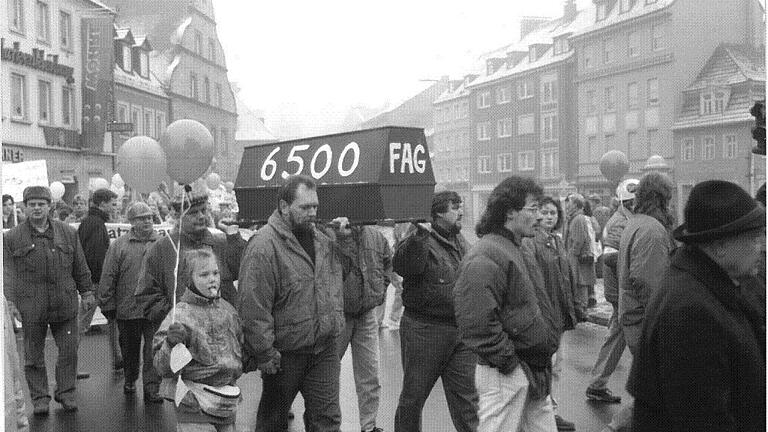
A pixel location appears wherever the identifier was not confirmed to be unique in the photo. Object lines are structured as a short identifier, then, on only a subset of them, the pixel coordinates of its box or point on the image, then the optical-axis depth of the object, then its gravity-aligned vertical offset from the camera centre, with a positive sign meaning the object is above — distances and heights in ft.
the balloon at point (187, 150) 25.89 +1.51
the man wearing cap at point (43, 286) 24.39 -2.22
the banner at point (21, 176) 40.55 +1.31
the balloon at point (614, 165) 44.60 +1.54
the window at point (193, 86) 117.91 +15.18
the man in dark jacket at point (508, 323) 14.83 -2.06
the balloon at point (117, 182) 63.20 +1.52
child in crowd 15.85 -2.62
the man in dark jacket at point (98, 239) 31.24 -1.19
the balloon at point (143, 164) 28.33 +1.25
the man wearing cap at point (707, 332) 8.95 -1.38
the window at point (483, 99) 94.04 +10.67
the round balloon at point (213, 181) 58.30 +1.39
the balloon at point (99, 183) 59.52 +1.41
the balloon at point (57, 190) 62.09 +1.03
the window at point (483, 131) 88.10 +6.78
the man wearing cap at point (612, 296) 24.43 -2.81
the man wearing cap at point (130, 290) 27.27 -2.65
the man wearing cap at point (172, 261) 24.25 -1.57
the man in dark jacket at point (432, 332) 19.15 -2.81
